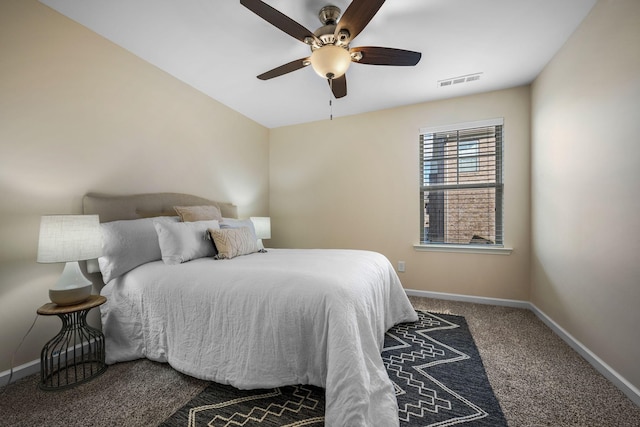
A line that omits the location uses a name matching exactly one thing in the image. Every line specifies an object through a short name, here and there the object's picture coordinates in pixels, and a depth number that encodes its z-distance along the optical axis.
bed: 1.34
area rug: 1.39
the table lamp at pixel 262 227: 3.59
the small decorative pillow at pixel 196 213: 2.57
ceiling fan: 1.57
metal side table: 1.68
